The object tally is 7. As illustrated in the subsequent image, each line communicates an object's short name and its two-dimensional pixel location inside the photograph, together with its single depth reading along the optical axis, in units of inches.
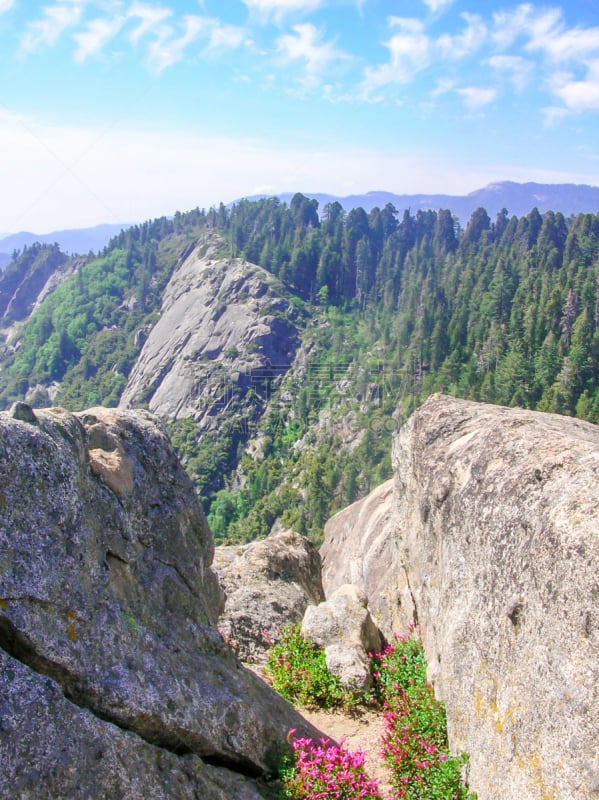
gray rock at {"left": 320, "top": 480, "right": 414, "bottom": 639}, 743.7
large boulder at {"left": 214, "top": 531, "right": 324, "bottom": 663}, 684.7
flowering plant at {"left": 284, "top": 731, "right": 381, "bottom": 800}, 366.0
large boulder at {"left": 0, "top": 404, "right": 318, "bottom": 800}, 259.6
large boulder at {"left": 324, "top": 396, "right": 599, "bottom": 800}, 316.8
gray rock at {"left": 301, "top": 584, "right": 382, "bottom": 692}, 561.3
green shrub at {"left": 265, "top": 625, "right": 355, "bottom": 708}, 547.2
